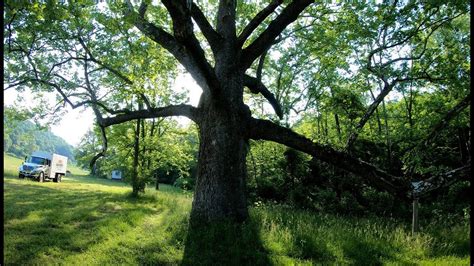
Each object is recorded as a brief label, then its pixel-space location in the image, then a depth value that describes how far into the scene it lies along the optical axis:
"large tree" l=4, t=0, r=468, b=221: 9.03
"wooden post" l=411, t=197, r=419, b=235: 9.93
